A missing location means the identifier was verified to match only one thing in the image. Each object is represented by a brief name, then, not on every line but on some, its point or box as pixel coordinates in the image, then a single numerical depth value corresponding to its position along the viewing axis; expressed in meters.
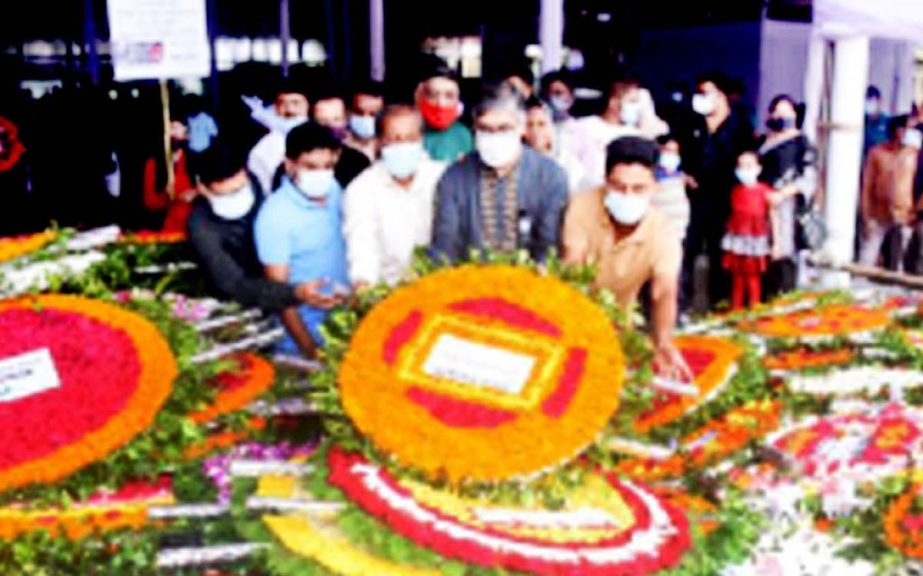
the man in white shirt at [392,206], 4.84
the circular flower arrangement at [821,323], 5.90
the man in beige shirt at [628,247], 4.60
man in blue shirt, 4.84
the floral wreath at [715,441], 4.16
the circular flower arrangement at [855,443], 4.21
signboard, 6.48
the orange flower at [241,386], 4.30
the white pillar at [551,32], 7.67
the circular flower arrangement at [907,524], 3.69
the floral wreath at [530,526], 3.24
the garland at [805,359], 5.34
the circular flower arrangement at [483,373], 3.60
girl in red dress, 8.05
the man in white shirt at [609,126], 7.25
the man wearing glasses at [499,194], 4.74
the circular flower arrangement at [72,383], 3.83
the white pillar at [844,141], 8.11
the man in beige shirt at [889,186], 9.90
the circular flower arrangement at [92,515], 3.49
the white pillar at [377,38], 10.66
